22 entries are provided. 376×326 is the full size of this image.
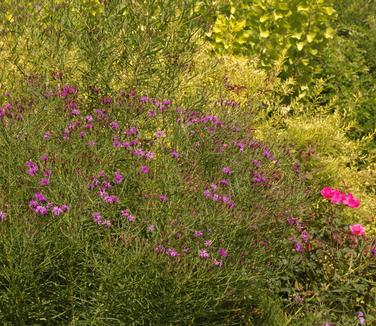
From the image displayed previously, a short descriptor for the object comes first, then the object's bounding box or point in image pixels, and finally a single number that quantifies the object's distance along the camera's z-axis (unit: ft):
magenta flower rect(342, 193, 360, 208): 14.21
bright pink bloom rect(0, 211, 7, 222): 9.48
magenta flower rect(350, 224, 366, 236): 13.64
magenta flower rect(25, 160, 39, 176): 9.99
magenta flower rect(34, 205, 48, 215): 9.41
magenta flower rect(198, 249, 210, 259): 9.53
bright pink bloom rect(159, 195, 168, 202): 10.09
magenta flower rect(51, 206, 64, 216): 9.43
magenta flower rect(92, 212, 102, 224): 9.67
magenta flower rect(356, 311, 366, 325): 12.20
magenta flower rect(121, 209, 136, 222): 9.80
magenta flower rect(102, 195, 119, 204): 9.92
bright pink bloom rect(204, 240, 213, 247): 9.81
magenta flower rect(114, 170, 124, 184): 10.31
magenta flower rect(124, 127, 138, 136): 11.82
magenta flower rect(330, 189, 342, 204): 14.15
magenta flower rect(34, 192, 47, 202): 9.60
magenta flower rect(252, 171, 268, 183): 11.59
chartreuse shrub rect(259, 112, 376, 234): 16.66
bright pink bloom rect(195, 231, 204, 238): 9.79
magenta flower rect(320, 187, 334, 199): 14.20
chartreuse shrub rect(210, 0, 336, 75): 21.99
